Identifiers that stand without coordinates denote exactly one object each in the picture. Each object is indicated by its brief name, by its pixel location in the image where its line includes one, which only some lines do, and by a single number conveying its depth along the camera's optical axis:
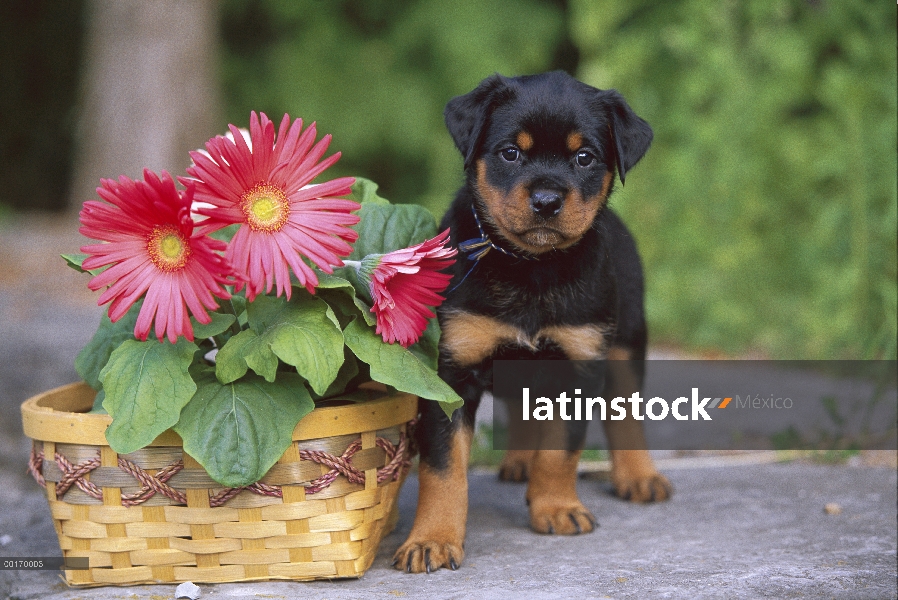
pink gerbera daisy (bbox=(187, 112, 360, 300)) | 2.06
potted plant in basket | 2.01
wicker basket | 2.09
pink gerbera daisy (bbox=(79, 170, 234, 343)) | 2.00
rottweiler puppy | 2.44
